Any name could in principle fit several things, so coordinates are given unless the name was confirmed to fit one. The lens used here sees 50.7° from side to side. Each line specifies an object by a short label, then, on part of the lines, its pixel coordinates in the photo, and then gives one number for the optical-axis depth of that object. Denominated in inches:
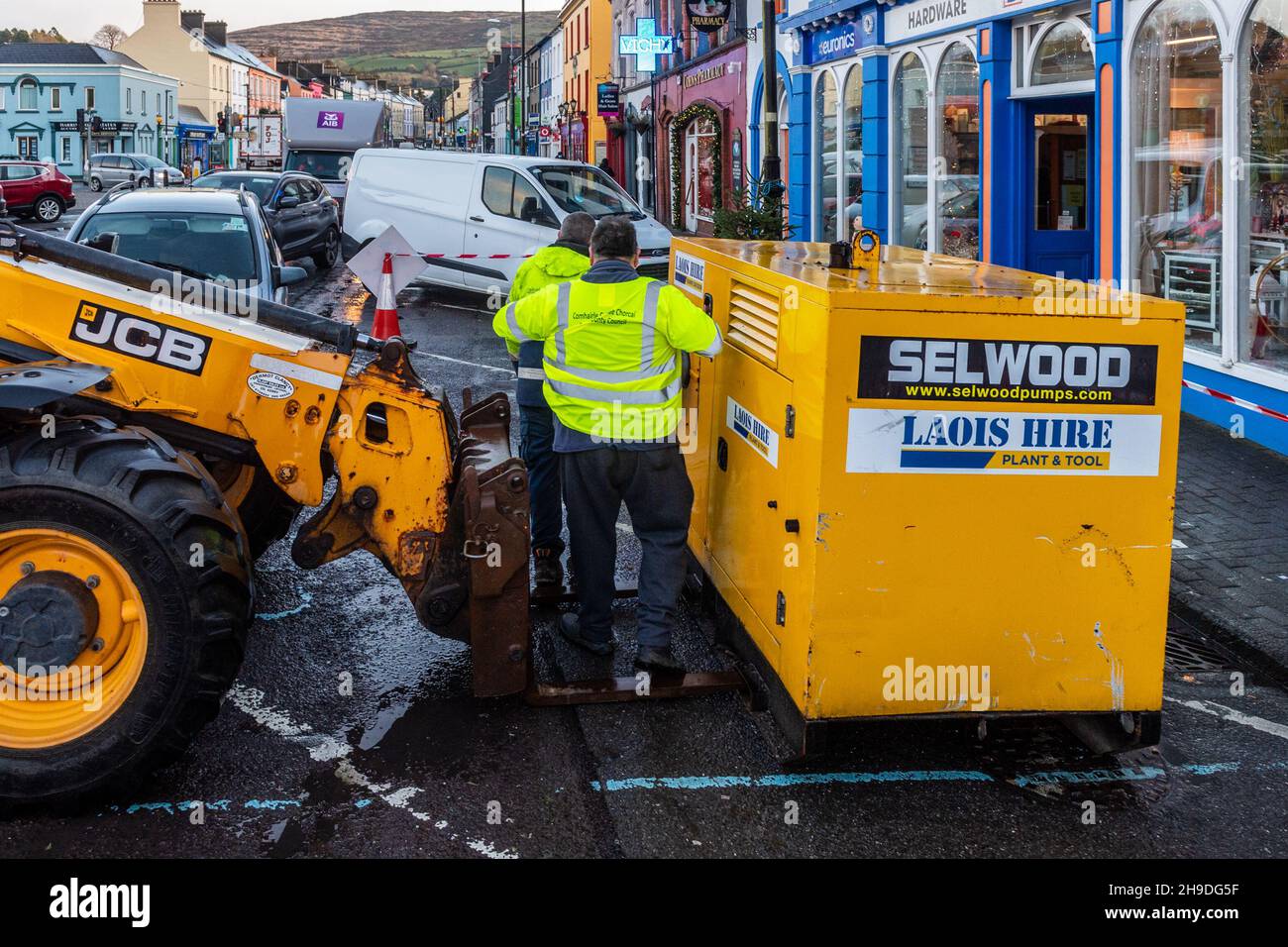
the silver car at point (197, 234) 450.0
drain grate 246.7
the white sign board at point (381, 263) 457.1
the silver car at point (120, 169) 2145.7
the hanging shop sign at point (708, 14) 957.2
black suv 888.9
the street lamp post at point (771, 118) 664.4
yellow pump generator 182.9
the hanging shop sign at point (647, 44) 1316.4
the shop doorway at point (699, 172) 1302.9
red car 1539.7
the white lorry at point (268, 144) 2415.1
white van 744.3
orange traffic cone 500.1
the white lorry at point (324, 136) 1328.7
